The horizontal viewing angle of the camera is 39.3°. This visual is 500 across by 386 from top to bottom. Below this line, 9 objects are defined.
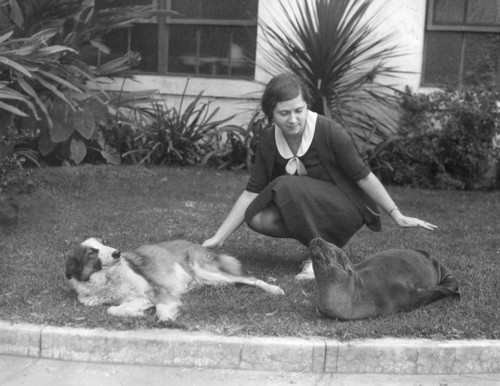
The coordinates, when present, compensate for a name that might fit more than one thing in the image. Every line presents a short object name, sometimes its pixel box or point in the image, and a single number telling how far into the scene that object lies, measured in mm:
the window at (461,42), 10250
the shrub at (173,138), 10328
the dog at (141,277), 4523
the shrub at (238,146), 10094
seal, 4273
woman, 5129
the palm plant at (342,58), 9734
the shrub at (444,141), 9508
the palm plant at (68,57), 8898
